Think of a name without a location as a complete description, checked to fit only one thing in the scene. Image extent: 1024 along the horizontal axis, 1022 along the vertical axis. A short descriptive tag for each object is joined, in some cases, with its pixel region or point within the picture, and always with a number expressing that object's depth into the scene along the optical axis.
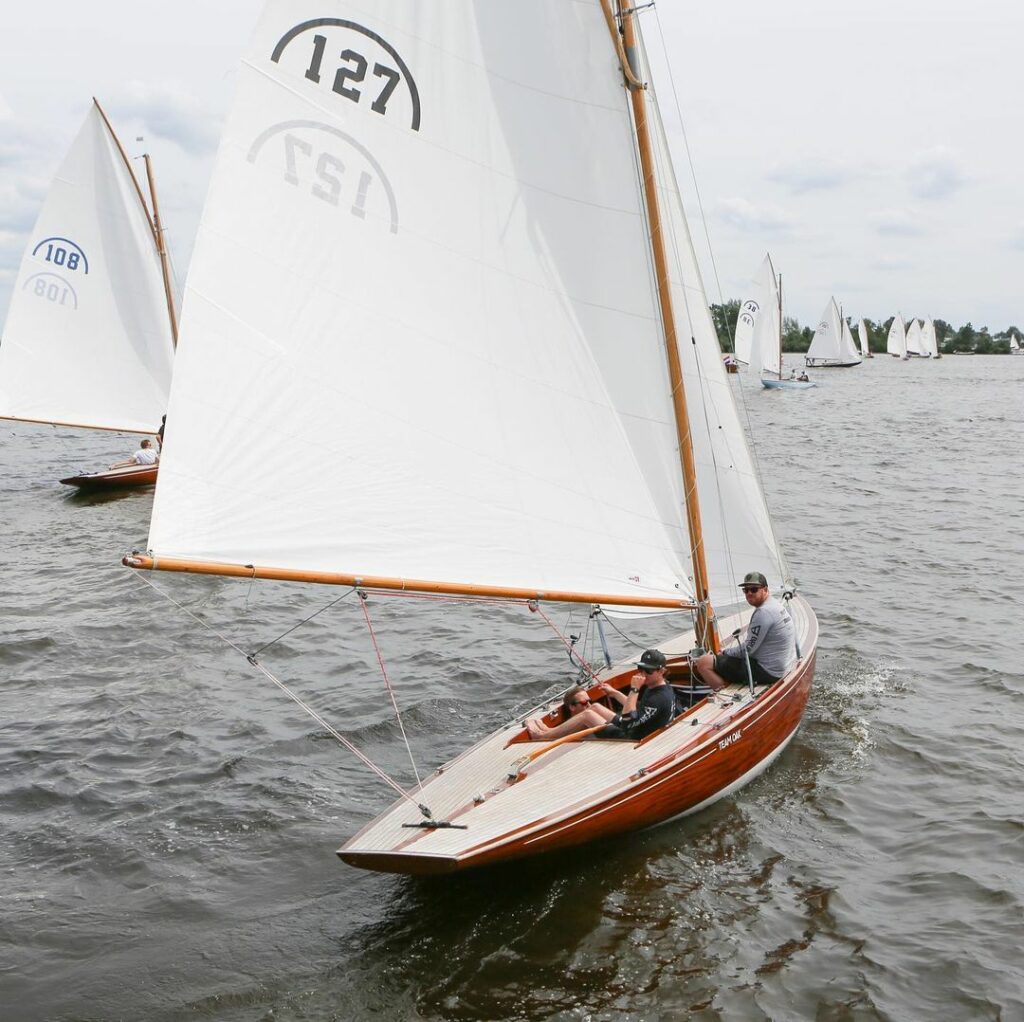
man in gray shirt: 12.11
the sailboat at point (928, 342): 132.88
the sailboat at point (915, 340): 131.50
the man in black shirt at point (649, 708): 10.95
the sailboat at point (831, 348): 106.25
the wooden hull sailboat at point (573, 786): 8.95
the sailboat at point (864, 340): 132.00
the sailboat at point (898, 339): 128.62
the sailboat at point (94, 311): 29.77
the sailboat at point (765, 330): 68.38
